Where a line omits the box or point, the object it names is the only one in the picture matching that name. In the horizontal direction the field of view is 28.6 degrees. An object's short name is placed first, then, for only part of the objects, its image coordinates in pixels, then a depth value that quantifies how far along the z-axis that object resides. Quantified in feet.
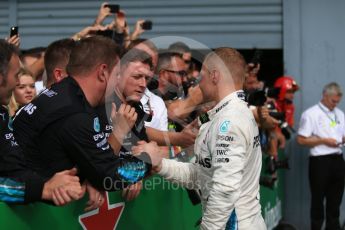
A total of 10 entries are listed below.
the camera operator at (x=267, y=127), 28.57
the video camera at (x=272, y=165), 30.25
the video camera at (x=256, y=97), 24.82
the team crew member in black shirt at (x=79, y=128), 10.92
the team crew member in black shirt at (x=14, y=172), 10.15
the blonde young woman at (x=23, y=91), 18.79
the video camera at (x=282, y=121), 31.19
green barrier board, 10.53
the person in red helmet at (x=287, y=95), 34.71
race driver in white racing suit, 12.57
